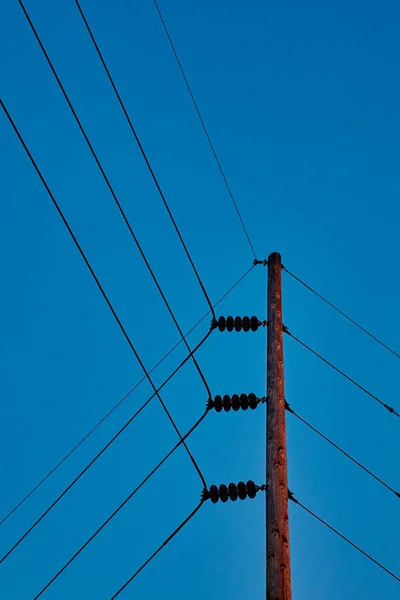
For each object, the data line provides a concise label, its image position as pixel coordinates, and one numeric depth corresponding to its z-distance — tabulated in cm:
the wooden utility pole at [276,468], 1093
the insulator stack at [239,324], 1747
